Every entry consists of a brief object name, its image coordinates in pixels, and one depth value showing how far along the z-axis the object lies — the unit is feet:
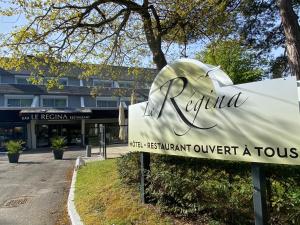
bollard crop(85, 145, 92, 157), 46.06
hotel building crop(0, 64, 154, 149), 71.18
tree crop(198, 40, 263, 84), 42.21
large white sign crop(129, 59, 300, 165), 8.40
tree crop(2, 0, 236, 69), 22.33
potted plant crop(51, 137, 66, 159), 45.32
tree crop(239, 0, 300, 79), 33.55
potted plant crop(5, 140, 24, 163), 42.63
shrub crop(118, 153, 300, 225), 9.33
